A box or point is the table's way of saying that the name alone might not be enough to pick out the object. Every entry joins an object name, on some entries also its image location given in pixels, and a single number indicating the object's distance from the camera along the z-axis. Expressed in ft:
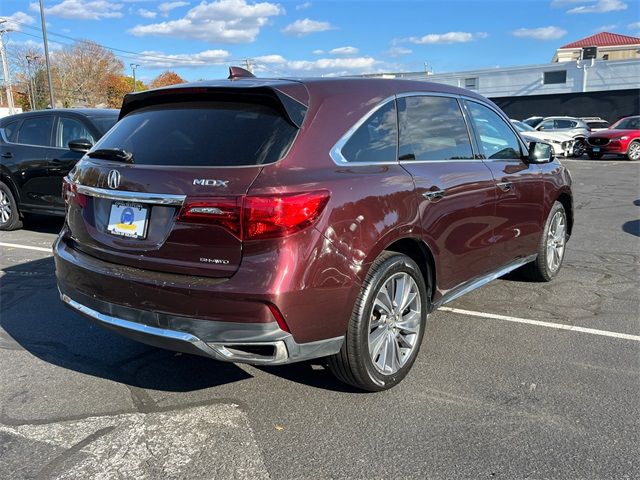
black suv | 25.03
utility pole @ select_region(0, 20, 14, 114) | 168.04
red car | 67.56
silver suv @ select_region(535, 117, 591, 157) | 75.61
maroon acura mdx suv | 8.93
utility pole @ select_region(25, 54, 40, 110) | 217.15
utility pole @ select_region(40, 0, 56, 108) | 106.98
